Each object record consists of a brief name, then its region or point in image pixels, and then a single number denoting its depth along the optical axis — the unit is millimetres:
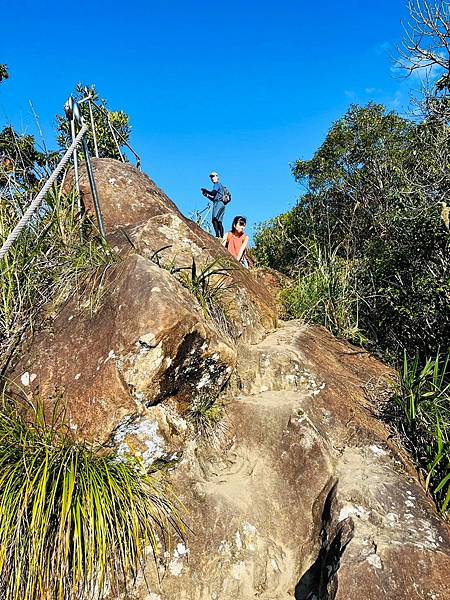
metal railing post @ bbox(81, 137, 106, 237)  4391
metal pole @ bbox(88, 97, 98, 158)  5452
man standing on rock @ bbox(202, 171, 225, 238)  9539
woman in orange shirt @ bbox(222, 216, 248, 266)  7867
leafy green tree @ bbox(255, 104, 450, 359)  5664
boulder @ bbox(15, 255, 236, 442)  3295
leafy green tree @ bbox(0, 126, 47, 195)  4320
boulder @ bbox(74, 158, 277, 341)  4688
